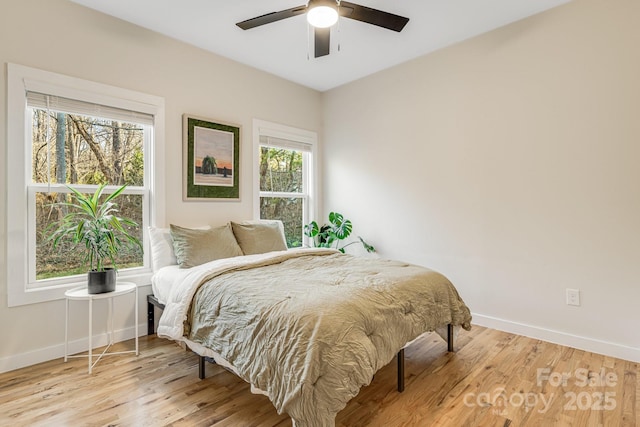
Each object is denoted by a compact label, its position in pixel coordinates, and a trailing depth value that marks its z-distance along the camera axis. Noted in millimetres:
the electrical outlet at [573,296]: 2629
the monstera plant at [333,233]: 4047
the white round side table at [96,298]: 2254
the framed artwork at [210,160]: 3207
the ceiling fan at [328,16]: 2008
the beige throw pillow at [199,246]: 2734
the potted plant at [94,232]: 2318
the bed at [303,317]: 1468
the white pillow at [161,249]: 2826
